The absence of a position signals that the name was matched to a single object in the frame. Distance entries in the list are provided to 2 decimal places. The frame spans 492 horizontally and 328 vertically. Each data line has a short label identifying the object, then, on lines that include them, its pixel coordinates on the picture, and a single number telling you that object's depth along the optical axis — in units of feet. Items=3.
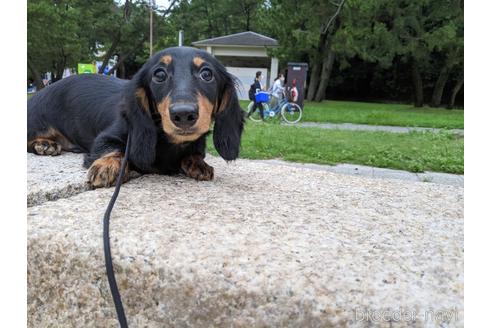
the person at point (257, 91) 43.62
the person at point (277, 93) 47.64
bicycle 44.53
